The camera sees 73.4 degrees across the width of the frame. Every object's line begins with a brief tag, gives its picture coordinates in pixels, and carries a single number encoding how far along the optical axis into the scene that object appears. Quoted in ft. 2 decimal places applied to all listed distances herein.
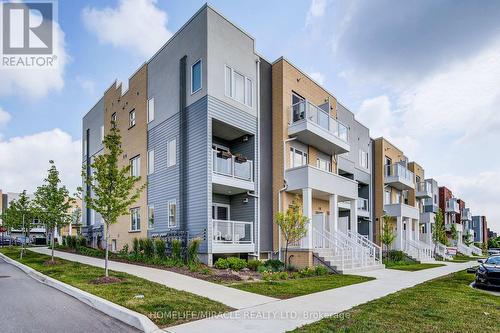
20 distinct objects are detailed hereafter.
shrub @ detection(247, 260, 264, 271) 50.06
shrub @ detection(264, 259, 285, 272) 51.24
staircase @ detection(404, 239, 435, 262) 96.08
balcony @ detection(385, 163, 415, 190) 106.32
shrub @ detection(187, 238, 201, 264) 48.83
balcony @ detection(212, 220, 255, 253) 51.16
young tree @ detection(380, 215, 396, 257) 81.87
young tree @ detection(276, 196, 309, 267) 49.96
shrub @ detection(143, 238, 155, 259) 57.41
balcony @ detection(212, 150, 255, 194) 52.90
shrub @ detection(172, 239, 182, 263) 51.70
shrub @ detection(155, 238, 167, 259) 54.16
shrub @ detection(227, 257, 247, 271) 48.49
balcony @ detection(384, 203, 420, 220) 102.37
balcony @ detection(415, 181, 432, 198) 136.46
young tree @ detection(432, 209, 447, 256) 120.68
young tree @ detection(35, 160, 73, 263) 58.23
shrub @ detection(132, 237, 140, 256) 60.81
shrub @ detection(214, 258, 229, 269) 47.85
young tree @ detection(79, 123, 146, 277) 38.24
